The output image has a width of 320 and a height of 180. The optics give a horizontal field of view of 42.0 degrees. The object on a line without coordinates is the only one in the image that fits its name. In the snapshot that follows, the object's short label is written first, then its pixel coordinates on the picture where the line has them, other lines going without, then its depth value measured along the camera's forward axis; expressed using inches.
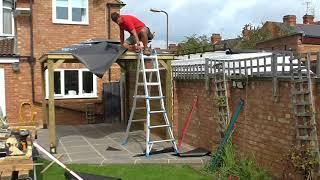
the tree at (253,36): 1465.1
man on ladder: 404.8
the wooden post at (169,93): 443.5
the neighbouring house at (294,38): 1103.0
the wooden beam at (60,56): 398.0
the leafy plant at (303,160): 244.5
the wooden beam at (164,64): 437.1
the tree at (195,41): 1804.4
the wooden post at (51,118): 406.3
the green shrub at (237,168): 295.9
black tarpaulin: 396.5
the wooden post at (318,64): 242.2
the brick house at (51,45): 629.6
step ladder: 388.2
